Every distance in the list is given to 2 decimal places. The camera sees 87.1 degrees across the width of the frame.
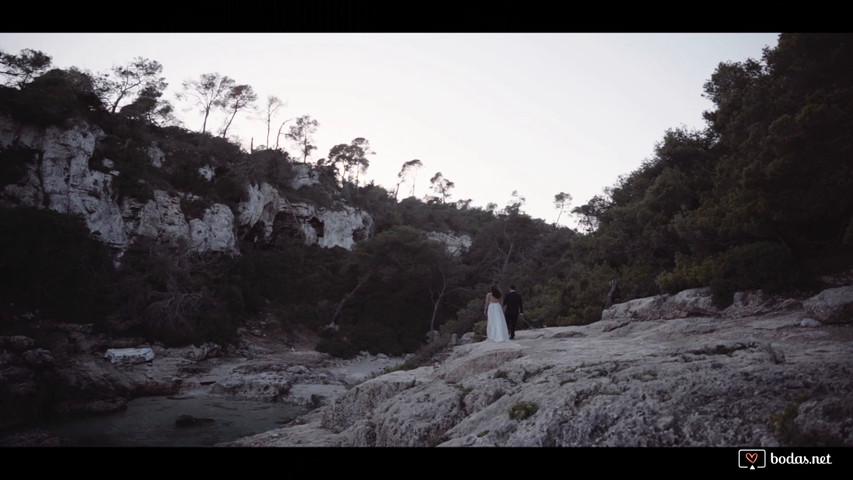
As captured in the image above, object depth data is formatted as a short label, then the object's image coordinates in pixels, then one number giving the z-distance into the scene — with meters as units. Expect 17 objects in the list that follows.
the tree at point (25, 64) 27.12
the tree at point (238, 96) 42.66
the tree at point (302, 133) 50.41
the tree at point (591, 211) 32.00
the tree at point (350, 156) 55.81
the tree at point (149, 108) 33.53
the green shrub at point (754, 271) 10.59
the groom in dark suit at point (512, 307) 12.57
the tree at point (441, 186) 74.19
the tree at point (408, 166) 69.06
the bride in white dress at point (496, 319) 11.91
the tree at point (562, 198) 56.44
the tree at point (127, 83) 31.80
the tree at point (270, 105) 47.65
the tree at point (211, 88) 41.42
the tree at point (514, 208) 46.28
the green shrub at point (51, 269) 21.42
